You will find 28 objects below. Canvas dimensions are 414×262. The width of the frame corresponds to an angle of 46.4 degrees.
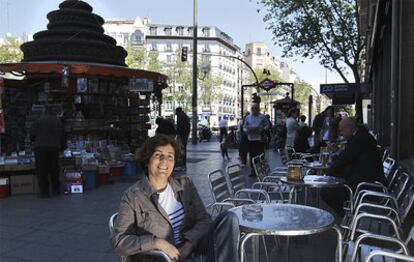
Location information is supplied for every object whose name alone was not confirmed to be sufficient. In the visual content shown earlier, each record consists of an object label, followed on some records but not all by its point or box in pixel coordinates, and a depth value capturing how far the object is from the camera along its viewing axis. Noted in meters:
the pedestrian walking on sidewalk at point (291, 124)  15.17
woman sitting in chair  3.10
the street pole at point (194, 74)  26.23
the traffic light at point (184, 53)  30.07
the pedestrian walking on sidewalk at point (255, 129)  12.05
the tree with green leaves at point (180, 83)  73.94
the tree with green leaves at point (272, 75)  89.06
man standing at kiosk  9.37
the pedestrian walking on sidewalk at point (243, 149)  13.90
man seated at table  6.12
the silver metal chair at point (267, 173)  6.85
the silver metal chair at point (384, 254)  2.72
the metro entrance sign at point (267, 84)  24.05
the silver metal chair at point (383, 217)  3.96
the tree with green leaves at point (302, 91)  104.75
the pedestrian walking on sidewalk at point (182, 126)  16.22
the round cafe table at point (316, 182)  5.46
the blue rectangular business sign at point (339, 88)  19.00
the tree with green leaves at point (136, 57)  57.59
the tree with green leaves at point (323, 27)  21.78
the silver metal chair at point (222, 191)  5.02
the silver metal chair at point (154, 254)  3.03
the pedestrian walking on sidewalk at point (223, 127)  27.00
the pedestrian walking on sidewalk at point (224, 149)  17.95
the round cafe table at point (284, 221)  3.36
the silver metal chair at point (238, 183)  5.91
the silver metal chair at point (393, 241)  3.27
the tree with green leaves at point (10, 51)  43.84
